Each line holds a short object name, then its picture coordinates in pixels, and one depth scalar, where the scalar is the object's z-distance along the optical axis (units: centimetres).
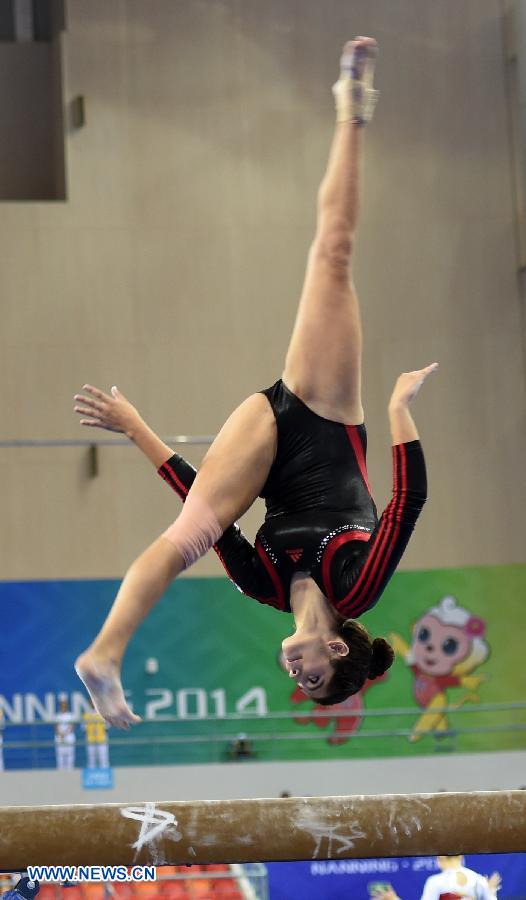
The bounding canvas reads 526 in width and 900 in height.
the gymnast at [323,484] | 724
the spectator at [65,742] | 1941
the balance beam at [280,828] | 670
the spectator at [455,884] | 1479
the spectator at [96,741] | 1950
